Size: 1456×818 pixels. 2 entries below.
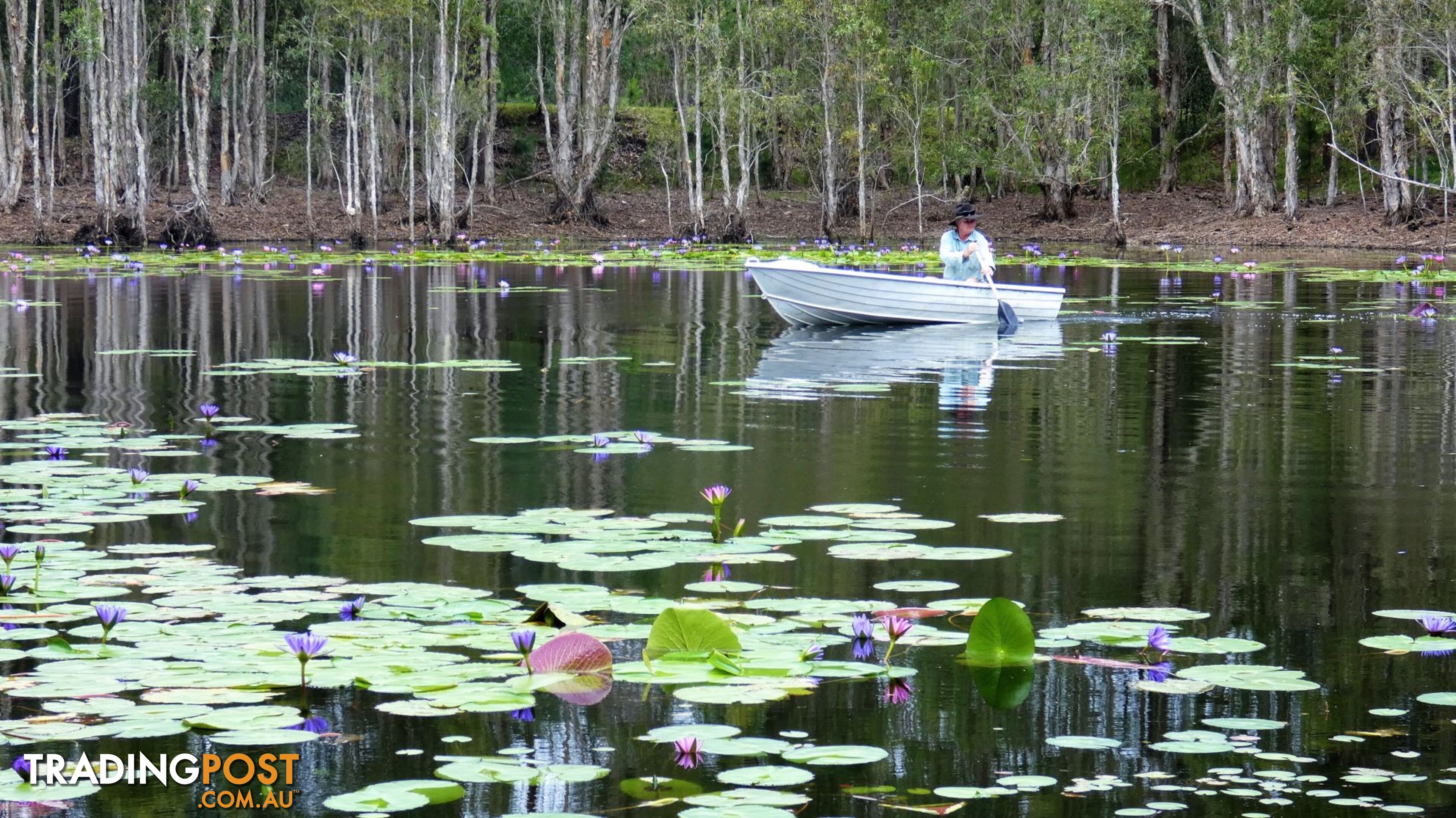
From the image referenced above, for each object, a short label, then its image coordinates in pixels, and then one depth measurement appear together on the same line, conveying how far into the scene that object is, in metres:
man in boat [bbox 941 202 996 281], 36.00
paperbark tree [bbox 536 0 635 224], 92.12
